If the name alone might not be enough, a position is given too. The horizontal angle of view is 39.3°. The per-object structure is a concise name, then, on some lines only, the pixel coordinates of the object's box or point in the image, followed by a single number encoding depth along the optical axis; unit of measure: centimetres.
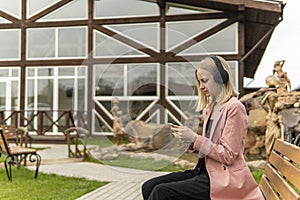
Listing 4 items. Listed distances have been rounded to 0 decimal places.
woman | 196
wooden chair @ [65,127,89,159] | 807
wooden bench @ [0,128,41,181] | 545
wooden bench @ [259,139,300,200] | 184
